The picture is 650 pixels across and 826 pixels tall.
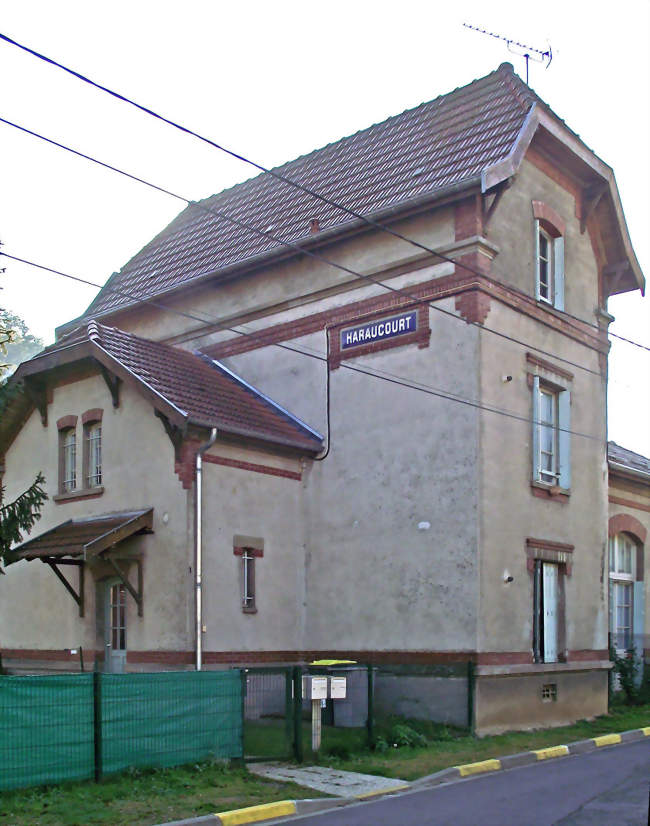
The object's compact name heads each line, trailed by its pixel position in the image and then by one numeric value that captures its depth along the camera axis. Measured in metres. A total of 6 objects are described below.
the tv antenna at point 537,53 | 19.76
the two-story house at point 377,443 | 16.84
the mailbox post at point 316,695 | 13.43
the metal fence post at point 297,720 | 13.16
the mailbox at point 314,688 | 13.42
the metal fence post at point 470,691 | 15.91
